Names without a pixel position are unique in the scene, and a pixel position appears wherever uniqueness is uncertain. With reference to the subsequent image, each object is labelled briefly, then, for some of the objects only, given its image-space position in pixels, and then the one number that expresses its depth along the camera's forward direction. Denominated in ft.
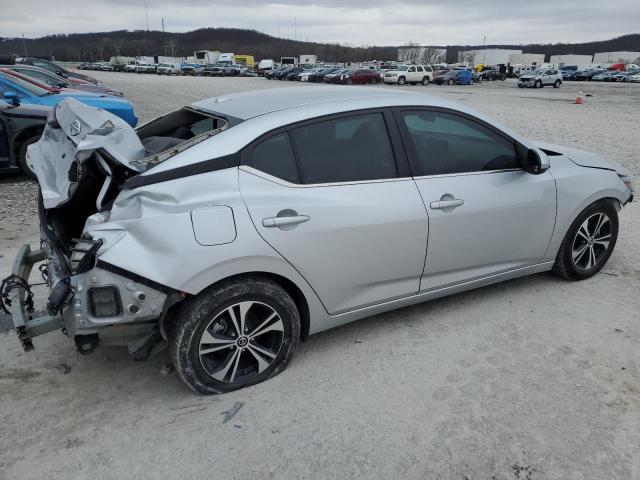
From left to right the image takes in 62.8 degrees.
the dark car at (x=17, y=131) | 24.49
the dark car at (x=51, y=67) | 69.77
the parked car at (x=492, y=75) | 185.47
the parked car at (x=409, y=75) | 140.32
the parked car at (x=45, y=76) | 40.54
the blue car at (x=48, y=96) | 29.37
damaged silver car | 8.66
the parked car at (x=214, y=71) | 215.10
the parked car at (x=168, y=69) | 224.53
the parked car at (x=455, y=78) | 147.95
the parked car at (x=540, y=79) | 137.18
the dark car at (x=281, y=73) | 180.34
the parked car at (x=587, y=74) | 200.44
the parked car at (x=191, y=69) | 221.87
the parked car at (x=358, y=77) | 135.51
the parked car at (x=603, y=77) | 191.31
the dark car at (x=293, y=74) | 174.55
